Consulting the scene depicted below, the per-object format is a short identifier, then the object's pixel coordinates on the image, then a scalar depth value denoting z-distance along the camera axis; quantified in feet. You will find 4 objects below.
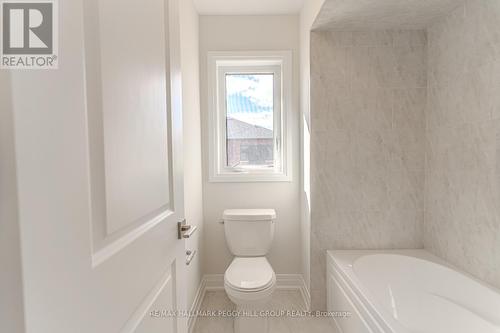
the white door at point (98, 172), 1.32
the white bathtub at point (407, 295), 4.59
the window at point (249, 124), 8.14
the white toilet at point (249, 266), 5.68
